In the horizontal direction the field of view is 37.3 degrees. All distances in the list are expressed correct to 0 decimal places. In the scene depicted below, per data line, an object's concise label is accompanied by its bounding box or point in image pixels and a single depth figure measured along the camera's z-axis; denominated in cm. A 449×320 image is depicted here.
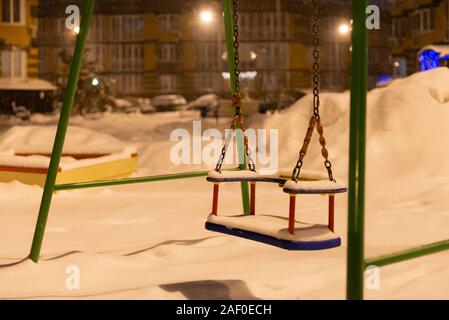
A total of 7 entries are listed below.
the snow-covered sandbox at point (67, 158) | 853
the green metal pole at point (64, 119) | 439
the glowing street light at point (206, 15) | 2116
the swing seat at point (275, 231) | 332
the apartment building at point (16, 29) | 2706
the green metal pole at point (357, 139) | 265
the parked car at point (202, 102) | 3497
